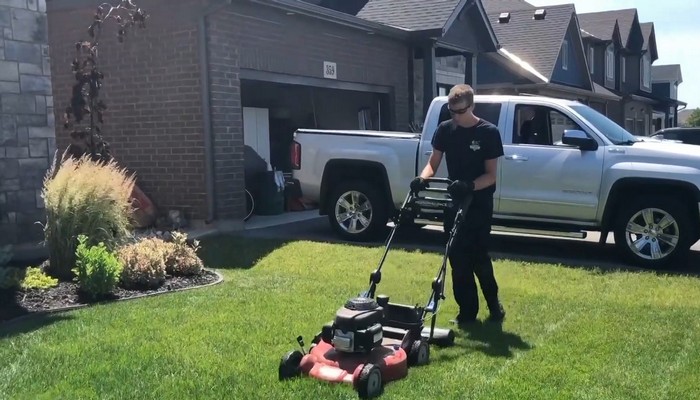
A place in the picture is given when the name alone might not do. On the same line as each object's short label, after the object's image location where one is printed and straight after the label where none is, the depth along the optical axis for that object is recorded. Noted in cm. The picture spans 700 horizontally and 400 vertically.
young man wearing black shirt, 612
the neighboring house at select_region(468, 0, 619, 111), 2659
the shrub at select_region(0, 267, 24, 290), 686
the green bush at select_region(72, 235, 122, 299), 695
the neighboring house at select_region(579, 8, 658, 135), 3588
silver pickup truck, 882
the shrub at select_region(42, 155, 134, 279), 754
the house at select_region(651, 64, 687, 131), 4592
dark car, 1783
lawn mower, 466
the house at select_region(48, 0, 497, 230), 1162
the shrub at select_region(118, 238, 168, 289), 748
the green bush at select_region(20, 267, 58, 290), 710
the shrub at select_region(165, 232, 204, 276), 804
